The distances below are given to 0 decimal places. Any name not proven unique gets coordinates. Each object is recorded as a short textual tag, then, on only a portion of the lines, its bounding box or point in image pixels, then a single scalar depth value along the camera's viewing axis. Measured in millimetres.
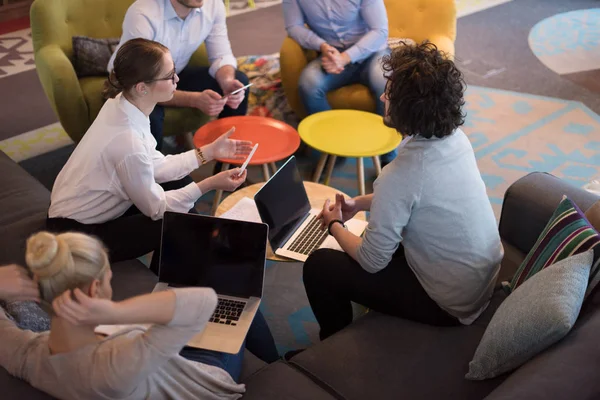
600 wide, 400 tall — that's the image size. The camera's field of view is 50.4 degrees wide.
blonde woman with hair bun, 1326
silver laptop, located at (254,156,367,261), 2178
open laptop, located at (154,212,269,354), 1876
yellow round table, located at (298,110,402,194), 2912
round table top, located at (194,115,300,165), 2840
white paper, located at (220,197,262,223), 2330
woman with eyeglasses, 2129
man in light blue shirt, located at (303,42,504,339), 1802
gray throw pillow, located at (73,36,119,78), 3316
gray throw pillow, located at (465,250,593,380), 1554
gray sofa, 1467
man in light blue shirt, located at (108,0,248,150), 3000
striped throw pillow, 1729
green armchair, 3111
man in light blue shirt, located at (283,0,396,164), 3424
